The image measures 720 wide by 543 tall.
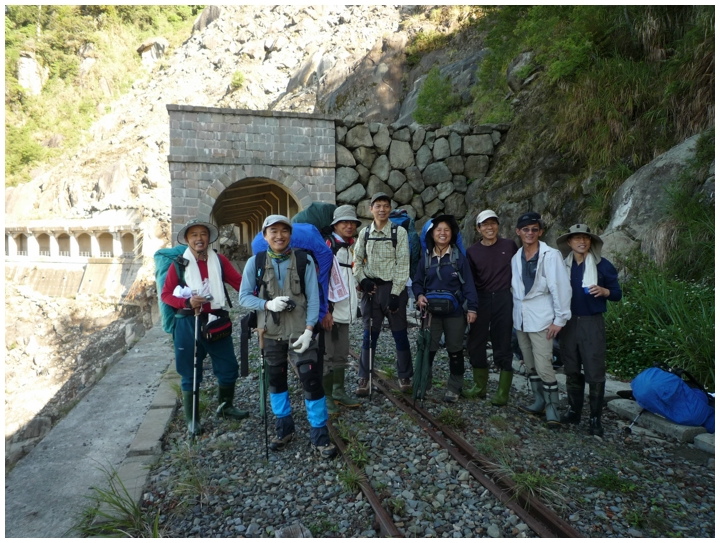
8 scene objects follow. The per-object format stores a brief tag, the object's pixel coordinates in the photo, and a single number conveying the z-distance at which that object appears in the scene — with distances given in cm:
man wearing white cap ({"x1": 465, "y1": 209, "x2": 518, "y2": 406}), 434
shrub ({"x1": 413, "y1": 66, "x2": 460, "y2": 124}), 1627
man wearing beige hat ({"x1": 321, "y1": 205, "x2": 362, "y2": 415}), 432
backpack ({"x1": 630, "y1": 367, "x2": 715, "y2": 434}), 378
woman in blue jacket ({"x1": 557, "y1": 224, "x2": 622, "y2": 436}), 372
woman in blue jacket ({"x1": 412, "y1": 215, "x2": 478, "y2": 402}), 431
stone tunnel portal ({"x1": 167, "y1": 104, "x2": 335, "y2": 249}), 1091
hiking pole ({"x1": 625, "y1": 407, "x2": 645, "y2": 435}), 393
